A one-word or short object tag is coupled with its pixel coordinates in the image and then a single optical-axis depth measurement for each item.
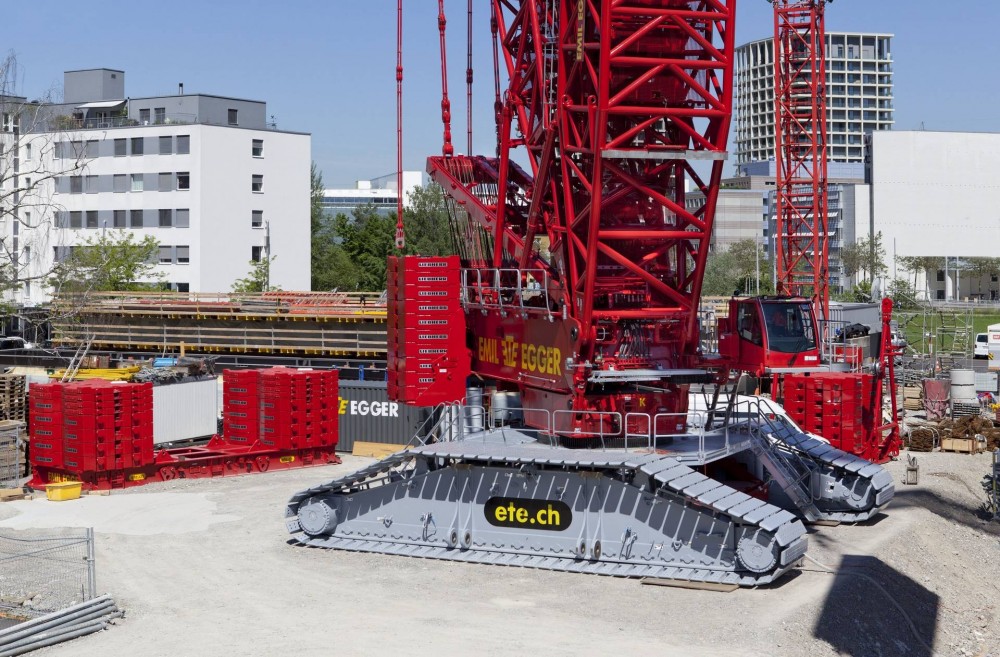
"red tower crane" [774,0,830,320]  58.19
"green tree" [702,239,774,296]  88.31
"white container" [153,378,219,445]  33.78
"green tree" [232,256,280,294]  65.38
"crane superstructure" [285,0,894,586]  20.62
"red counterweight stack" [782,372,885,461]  31.62
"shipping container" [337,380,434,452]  34.88
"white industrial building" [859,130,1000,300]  120.25
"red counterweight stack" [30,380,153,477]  28.22
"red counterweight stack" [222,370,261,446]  31.81
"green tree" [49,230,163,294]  60.28
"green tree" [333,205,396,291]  89.94
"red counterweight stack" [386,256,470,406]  24.23
